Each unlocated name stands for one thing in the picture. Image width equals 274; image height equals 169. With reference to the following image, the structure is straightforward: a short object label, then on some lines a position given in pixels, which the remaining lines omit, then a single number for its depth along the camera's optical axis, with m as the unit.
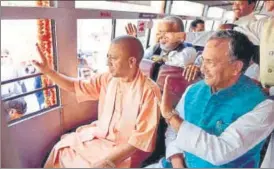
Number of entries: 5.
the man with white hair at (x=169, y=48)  1.25
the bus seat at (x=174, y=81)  1.21
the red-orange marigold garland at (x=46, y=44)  1.08
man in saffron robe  1.20
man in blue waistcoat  0.98
